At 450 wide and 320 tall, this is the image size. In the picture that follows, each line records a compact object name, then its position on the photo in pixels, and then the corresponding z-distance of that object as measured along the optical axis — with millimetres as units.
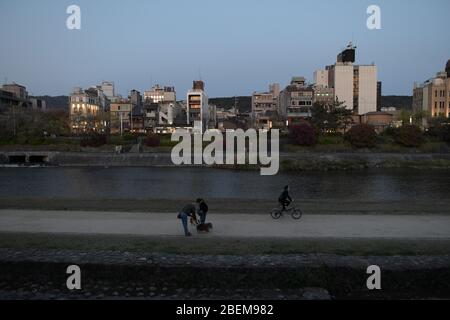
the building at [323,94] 101438
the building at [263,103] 119375
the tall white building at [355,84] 107000
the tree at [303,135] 70312
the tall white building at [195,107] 99062
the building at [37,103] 129175
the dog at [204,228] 14680
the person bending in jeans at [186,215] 14117
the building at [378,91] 144500
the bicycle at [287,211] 17609
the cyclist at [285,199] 17797
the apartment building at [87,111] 87812
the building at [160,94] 143250
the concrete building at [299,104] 94125
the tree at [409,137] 69688
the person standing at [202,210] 14836
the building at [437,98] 93575
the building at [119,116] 97062
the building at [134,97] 124250
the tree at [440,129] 71875
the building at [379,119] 97750
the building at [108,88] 157025
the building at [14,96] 104500
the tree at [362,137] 69438
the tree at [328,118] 77750
